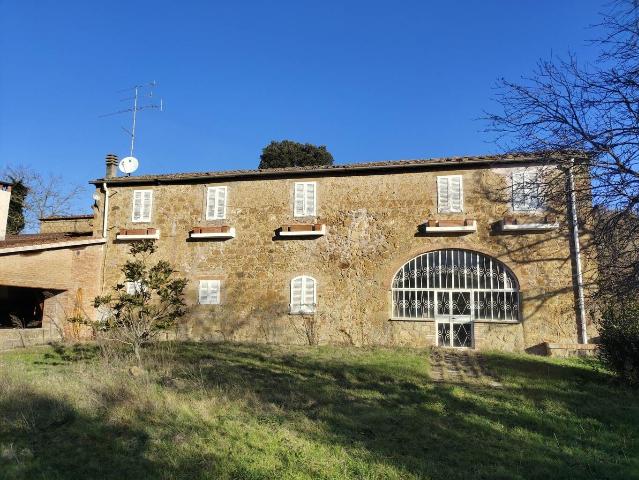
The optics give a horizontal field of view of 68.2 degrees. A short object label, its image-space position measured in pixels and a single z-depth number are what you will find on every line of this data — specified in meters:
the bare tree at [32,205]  30.94
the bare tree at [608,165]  6.24
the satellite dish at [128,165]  18.23
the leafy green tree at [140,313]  10.80
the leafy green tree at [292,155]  31.56
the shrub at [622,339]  9.14
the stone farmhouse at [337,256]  14.09
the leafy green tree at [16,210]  27.11
